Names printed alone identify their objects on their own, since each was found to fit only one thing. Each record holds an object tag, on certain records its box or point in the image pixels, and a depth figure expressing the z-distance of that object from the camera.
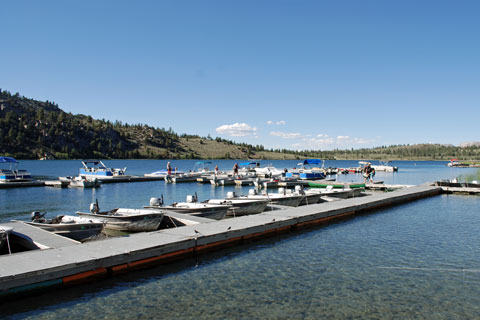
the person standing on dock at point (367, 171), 44.07
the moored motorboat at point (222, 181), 50.72
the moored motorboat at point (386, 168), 104.54
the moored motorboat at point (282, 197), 24.17
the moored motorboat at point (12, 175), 48.57
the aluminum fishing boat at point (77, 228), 14.68
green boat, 39.09
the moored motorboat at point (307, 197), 26.52
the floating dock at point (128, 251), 9.73
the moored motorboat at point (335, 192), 29.44
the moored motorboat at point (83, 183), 46.84
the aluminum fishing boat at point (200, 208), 19.22
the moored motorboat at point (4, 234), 12.26
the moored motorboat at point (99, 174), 58.50
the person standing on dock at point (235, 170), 55.81
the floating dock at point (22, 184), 45.71
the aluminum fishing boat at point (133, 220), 17.14
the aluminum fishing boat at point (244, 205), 21.50
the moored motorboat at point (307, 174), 57.16
